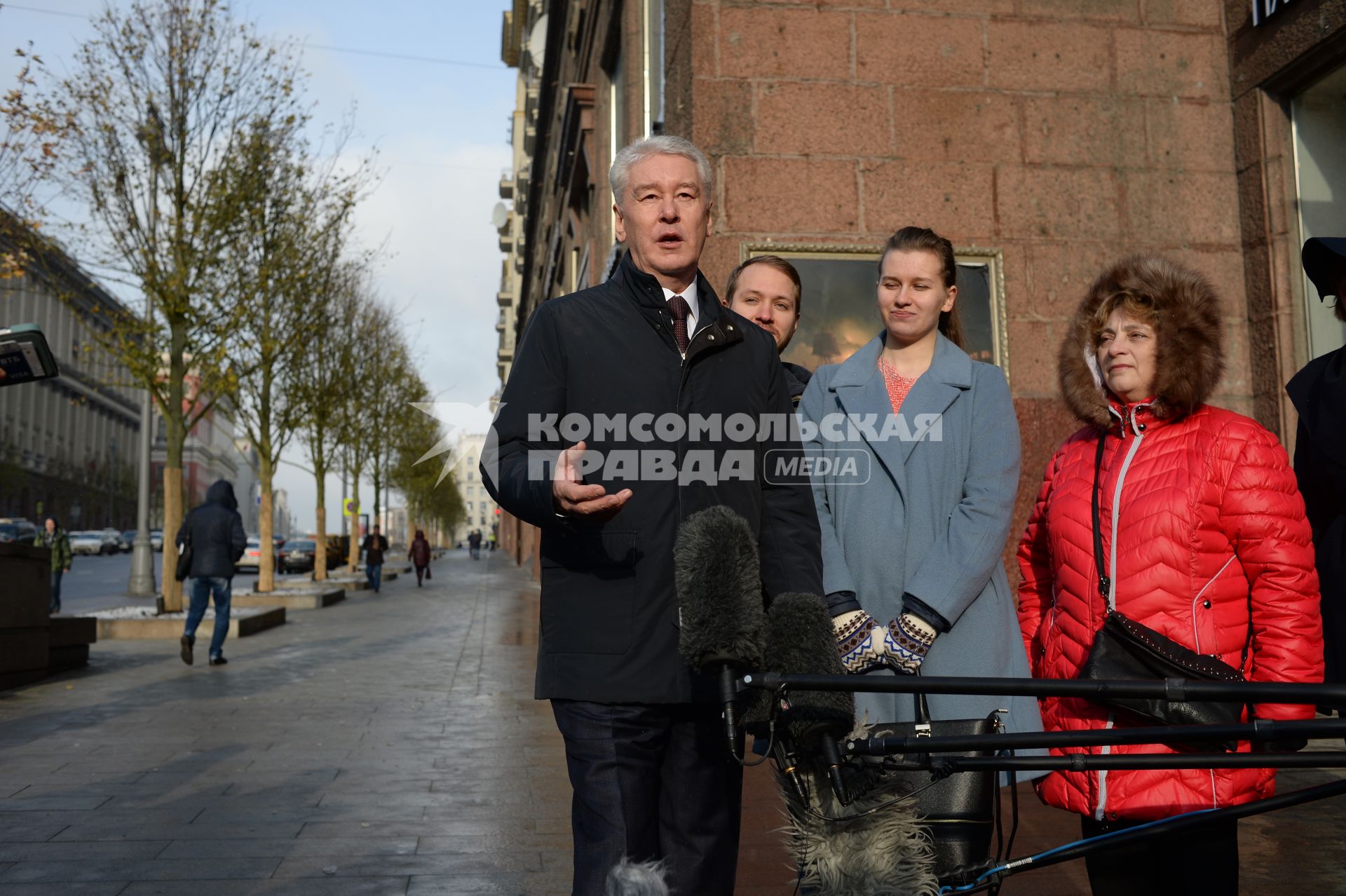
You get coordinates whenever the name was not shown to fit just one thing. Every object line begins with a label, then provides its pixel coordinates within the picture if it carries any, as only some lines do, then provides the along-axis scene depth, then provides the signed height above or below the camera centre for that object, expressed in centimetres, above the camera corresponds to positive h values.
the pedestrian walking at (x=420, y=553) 3447 -13
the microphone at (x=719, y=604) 219 -11
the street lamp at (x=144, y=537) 2558 +41
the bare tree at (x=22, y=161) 1756 +567
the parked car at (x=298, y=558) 4734 -23
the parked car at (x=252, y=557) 4095 -13
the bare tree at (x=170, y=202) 1778 +516
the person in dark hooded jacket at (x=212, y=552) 1302 +2
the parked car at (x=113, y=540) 6931 +98
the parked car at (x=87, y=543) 6406 +76
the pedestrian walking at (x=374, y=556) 3106 -15
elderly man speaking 258 +9
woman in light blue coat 301 +11
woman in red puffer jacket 283 -3
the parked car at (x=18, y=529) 3581 +95
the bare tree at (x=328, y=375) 2822 +431
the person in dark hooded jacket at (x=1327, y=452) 298 +18
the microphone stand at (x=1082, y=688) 182 -25
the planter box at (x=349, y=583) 3149 -84
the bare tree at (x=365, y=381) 3322 +466
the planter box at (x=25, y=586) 1042 -22
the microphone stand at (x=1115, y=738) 192 -34
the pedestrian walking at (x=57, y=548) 2306 +21
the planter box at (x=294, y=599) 2216 -85
